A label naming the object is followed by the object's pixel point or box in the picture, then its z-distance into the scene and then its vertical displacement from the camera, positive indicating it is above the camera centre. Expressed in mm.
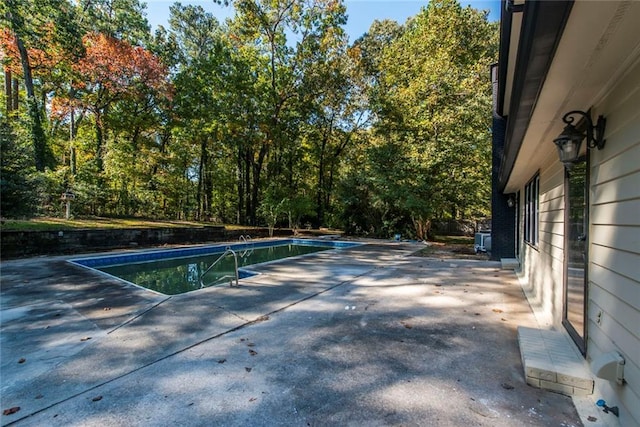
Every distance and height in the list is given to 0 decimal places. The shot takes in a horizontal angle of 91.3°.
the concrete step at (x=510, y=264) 7320 -976
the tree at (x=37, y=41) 12141 +7051
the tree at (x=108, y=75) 13602 +6365
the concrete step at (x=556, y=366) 2207 -1075
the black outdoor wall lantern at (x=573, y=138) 2205 +637
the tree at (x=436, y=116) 12531 +4390
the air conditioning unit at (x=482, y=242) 9934 -667
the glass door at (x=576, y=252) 2492 -237
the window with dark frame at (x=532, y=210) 5009 +239
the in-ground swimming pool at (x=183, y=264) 6645 -1384
